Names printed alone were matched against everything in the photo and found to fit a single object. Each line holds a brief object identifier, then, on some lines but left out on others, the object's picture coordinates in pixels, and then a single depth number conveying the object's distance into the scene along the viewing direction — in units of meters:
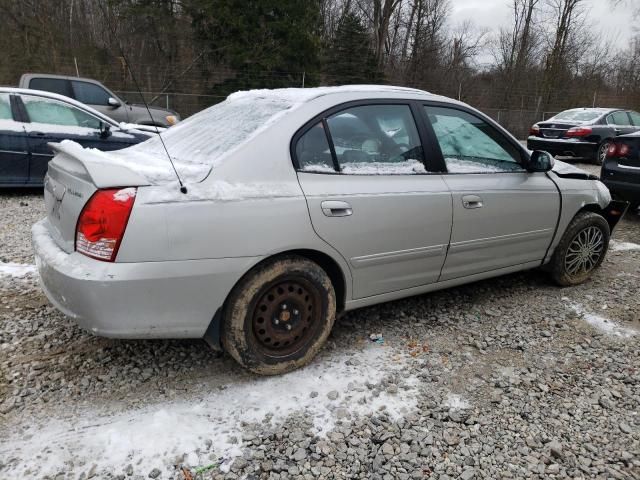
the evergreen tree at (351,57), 21.75
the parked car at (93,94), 10.10
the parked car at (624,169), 6.36
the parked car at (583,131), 11.96
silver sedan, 2.36
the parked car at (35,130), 6.66
